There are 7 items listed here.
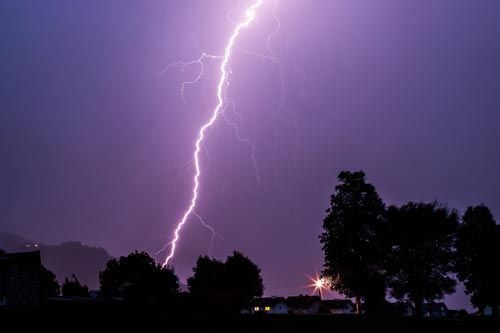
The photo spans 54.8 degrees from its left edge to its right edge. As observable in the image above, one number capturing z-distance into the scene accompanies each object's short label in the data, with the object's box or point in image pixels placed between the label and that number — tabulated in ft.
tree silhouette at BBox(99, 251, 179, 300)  262.26
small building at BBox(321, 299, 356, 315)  344.08
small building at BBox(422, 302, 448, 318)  339.81
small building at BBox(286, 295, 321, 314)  335.26
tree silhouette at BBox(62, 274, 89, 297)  287.71
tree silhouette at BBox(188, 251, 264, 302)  237.25
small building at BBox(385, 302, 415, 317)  327.96
